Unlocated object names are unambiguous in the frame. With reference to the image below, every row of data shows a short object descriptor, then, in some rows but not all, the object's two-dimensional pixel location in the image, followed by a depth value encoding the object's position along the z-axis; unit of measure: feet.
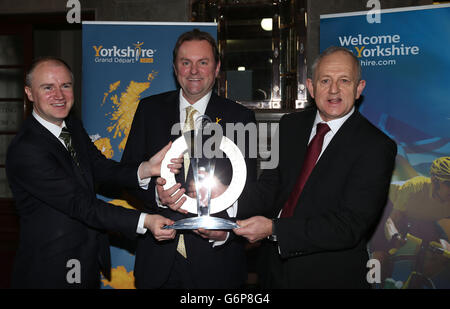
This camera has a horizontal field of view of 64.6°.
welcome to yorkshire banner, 9.32
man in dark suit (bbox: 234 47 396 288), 5.51
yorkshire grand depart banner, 10.65
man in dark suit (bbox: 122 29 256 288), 6.37
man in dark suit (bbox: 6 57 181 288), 5.99
